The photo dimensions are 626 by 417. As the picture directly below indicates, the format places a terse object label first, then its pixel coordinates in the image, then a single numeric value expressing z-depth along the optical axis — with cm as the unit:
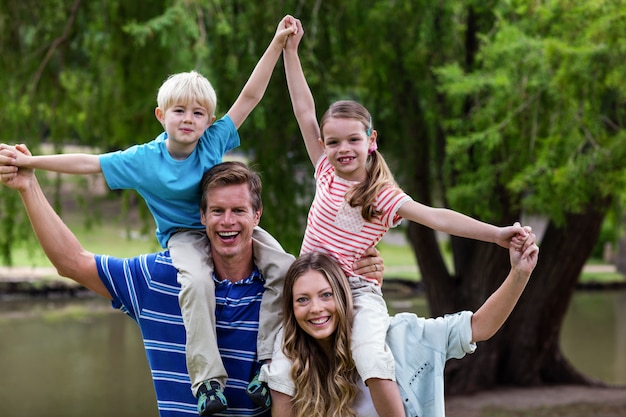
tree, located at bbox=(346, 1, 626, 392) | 622
